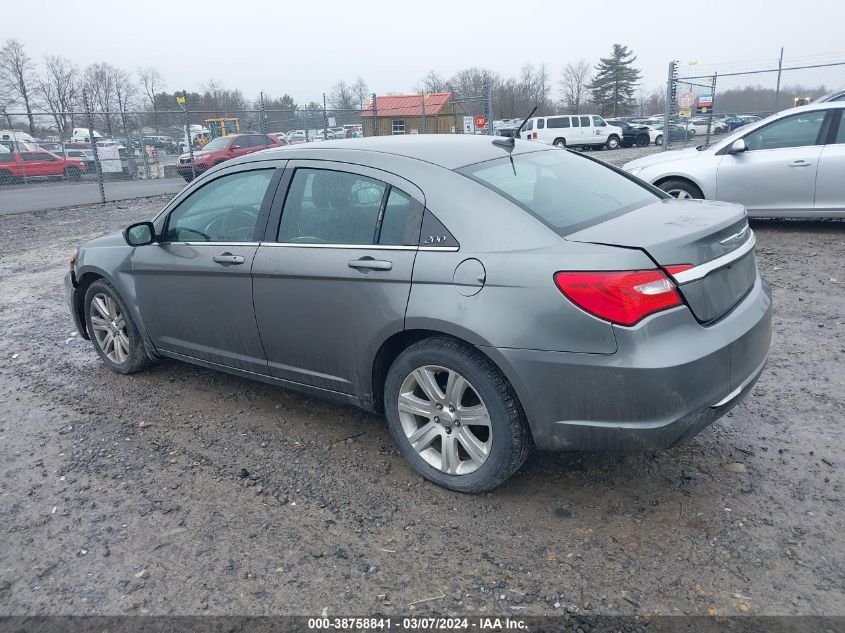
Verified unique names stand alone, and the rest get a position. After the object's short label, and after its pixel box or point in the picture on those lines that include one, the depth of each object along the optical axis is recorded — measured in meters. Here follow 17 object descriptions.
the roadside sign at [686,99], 18.48
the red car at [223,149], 20.75
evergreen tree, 77.31
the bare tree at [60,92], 63.56
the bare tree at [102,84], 67.71
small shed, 26.48
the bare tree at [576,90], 82.44
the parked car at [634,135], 35.84
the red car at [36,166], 19.97
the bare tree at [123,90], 69.88
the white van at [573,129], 34.47
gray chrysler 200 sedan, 2.62
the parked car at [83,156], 21.69
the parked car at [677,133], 30.12
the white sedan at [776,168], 7.77
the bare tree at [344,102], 31.95
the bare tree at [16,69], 59.53
